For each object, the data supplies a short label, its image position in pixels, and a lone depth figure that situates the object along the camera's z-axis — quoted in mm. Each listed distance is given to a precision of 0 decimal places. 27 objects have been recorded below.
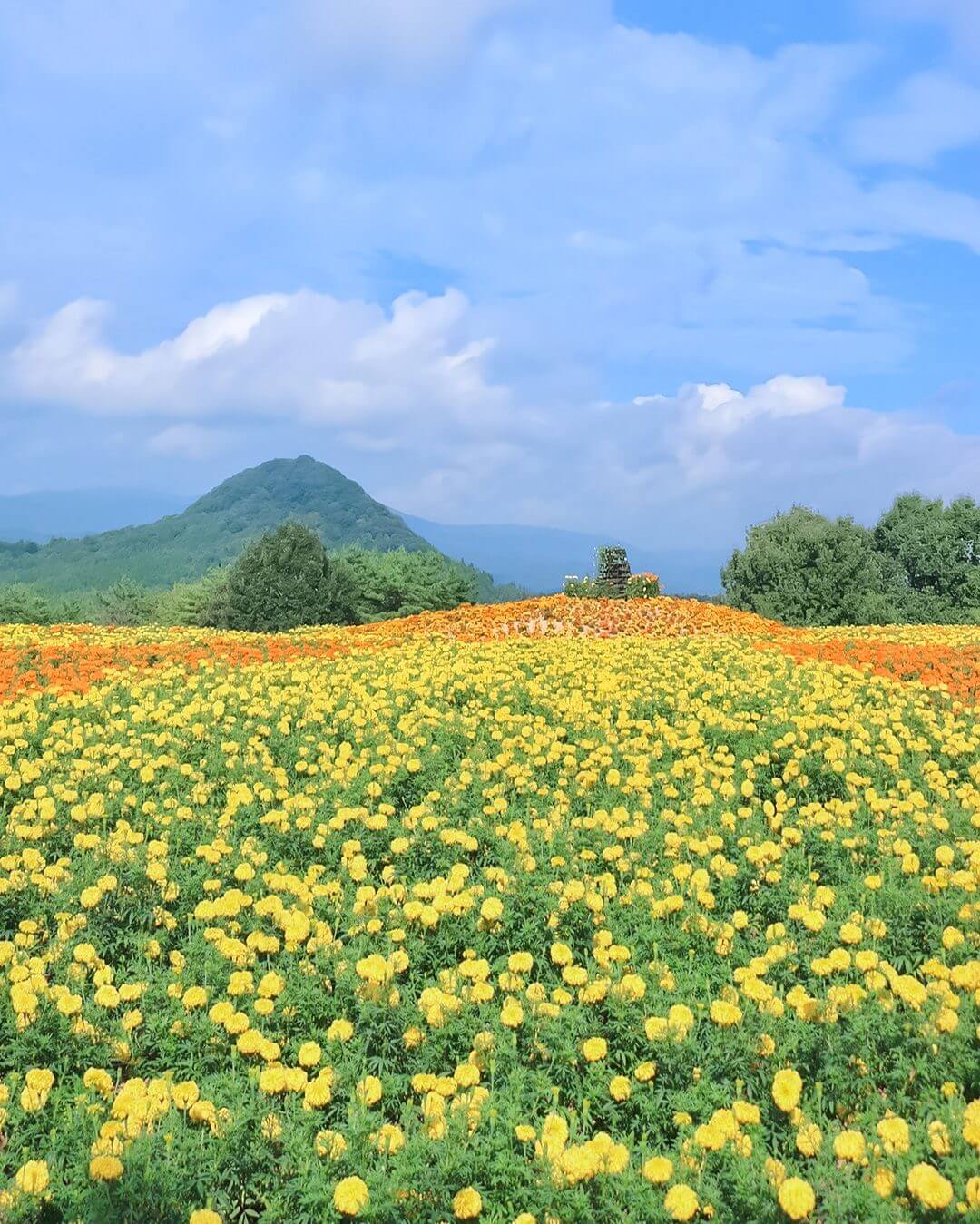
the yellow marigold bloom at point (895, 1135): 3223
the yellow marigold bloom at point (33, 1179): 3221
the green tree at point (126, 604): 27839
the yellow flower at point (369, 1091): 3587
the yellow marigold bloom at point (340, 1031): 3992
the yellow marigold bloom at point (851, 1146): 3180
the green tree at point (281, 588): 21031
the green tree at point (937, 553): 31812
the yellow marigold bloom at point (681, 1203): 2988
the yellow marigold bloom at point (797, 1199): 2951
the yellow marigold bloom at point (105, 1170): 3195
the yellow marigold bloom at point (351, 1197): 3070
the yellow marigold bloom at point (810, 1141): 3283
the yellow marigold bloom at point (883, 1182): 3002
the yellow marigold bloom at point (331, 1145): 3338
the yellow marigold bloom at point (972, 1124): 3100
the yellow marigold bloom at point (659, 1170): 3139
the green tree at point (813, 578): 24297
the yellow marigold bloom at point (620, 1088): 3697
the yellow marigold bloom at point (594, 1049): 3885
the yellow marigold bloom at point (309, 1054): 3826
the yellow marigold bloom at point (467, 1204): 3082
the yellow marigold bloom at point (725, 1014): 4012
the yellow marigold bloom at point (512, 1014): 4039
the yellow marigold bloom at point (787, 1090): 3480
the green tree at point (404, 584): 24969
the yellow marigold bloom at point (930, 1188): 2893
